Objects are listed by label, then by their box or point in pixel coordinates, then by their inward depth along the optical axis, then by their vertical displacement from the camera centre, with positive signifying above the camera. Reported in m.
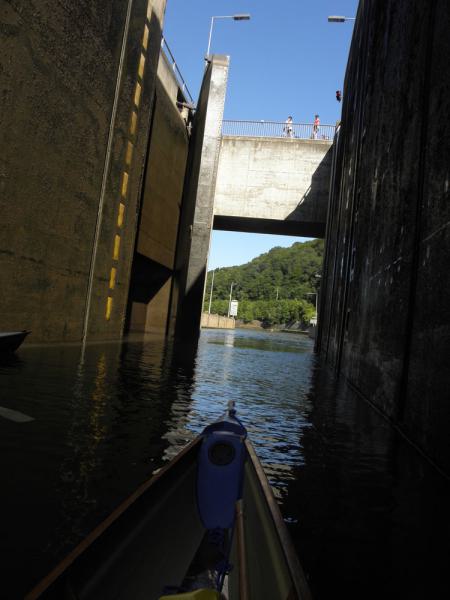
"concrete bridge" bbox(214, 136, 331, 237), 31.66 +9.39
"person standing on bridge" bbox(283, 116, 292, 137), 32.59 +13.11
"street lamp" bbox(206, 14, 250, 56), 32.66 +20.12
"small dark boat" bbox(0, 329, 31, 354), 10.37 -0.89
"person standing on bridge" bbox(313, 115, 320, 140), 32.47 +13.29
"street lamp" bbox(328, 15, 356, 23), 30.34 +19.29
